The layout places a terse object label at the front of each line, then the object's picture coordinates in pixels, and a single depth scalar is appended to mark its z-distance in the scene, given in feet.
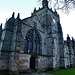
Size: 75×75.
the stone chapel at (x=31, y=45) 33.29
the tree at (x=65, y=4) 18.74
